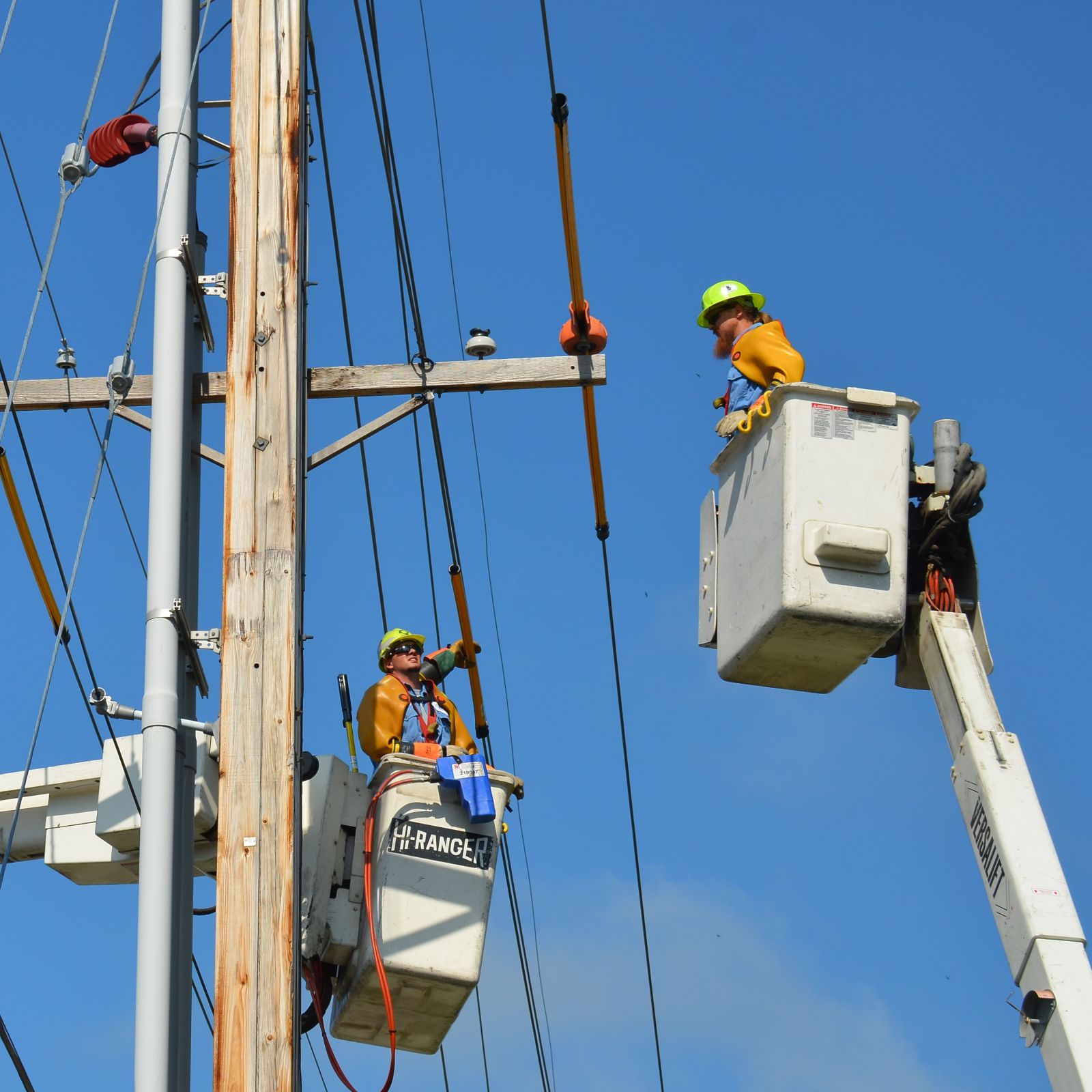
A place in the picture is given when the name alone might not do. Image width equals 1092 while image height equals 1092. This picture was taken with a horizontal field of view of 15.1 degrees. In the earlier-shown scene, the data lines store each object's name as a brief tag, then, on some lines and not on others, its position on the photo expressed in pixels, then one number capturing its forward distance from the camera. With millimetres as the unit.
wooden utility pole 12767
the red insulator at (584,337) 15645
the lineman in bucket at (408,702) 16493
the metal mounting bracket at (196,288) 15013
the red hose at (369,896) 14909
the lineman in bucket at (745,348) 14507
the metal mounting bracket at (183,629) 13927
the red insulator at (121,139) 16047
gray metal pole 12983
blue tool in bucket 15080
